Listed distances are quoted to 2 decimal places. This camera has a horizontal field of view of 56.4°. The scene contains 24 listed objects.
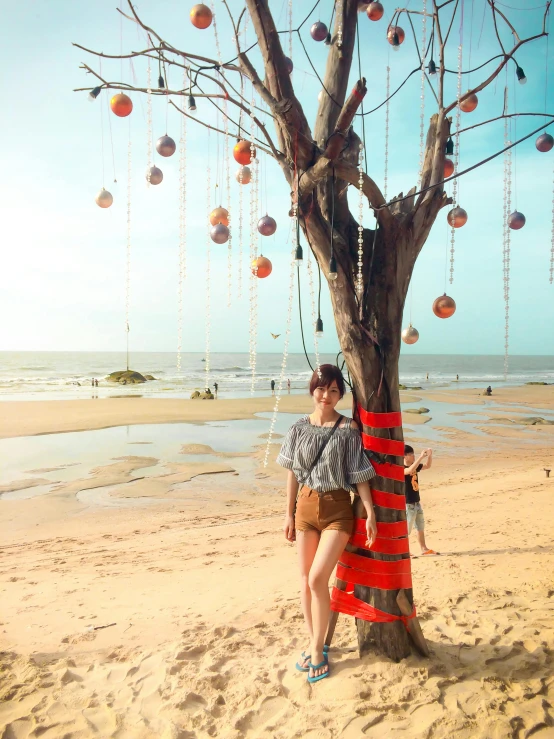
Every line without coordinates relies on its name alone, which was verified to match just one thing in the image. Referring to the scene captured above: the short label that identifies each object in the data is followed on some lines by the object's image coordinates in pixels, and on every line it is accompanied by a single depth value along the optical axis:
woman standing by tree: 3.19
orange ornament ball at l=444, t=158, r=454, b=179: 4.12
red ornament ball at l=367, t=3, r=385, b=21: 3.84
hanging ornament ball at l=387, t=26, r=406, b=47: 3.96
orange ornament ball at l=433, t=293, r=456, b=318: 4.13
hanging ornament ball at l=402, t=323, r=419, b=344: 4.61
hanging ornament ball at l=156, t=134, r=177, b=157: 4.13
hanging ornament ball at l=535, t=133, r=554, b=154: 4.11
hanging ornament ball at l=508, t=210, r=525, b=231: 4.46
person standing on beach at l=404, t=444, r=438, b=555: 5.70
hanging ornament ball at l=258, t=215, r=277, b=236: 3.94
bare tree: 3.29
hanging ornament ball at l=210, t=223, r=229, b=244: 4.09
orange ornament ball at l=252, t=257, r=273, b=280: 3.92
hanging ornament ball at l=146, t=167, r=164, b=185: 4.25
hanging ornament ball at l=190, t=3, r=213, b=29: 3.51
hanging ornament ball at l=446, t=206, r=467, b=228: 4.16
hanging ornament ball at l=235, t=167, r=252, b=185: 4.26
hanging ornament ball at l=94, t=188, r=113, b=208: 4.57
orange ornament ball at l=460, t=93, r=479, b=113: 4.13
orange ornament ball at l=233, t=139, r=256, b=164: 3.71
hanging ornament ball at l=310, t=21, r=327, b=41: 3.95
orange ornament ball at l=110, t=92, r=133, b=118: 3.86
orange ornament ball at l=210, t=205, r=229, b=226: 4.15
